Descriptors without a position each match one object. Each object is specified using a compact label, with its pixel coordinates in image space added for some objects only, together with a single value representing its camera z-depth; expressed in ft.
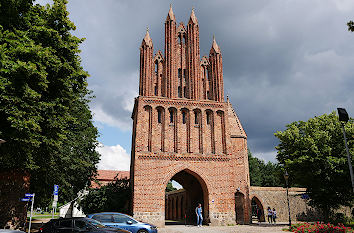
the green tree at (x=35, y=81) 35.12
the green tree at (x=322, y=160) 65.46
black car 31.89
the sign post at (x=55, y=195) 46.99
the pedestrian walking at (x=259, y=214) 99.04
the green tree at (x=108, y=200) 77.77
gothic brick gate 73.97
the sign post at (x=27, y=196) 42.89
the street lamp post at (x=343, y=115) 36.50
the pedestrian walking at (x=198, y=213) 69.77
